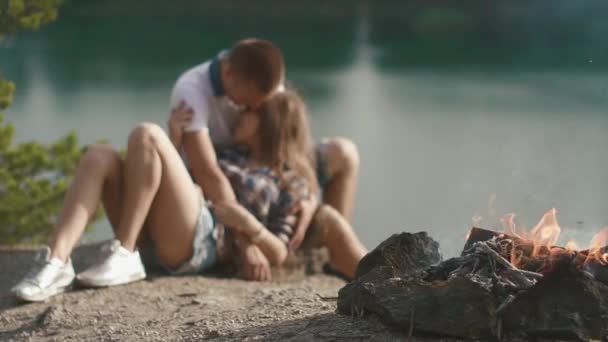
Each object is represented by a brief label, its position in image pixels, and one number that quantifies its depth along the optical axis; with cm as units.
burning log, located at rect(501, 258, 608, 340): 481
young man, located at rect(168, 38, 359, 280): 795
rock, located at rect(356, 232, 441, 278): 560
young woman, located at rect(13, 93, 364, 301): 732
